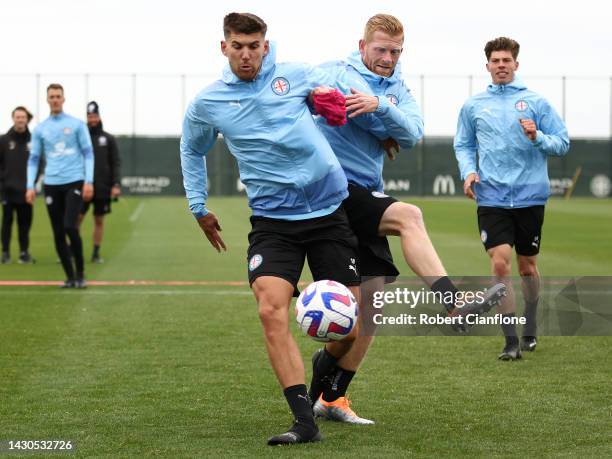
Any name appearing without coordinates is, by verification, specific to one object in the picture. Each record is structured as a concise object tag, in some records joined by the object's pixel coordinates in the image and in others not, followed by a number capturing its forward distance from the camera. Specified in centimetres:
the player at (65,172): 2666
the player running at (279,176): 1213
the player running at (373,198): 1306
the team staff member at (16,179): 3525
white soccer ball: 1212
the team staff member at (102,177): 3519
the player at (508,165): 1842
